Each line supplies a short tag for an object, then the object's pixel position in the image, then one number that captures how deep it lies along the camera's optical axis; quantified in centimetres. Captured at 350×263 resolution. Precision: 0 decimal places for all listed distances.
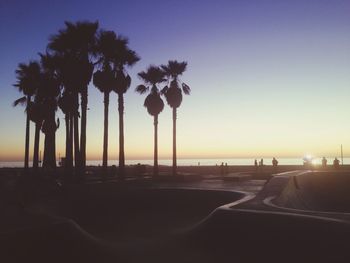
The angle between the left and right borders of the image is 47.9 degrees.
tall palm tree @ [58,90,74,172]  2823
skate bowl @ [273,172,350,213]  1602
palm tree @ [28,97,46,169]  3756
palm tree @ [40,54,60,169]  3294
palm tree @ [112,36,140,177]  2911
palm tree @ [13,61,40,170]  3856
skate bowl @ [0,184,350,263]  709
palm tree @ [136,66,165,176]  3725
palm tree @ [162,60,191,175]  3731
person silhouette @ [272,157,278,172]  3706
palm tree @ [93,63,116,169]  2844
